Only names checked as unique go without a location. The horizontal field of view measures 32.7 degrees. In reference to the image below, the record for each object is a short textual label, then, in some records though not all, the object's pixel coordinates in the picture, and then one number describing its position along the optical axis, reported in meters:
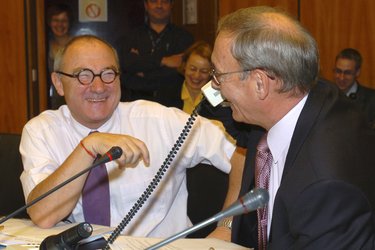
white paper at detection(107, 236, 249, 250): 1.80
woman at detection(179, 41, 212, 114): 4.54
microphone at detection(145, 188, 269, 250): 1.13
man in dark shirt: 5.05
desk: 1.82
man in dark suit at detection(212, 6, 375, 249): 1.50
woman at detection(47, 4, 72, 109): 6.11
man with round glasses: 2.40
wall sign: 6.62
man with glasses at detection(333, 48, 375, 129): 5.13
